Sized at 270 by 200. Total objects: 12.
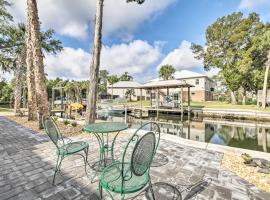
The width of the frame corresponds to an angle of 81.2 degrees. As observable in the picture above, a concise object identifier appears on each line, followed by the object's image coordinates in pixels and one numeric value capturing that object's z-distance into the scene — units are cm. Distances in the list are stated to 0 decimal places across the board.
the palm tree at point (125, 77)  4628
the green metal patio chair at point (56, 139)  271
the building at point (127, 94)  4284
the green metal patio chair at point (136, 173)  168
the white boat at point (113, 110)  1914
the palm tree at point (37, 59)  713
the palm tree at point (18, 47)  1165
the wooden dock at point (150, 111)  1772
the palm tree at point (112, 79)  4488
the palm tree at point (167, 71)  3431
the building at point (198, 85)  3134
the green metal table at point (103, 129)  293
